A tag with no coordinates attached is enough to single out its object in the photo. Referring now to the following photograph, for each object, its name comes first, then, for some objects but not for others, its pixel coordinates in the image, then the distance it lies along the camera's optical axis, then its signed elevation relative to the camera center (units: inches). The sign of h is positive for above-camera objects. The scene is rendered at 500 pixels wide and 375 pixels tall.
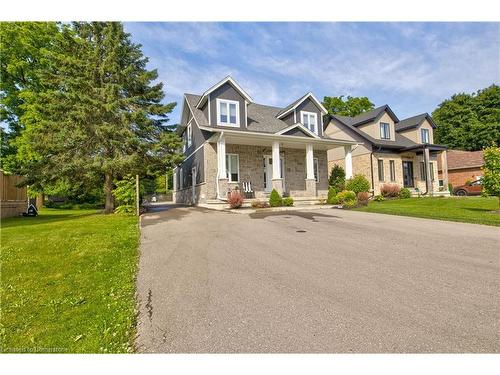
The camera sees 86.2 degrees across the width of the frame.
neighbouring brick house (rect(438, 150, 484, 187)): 1139.3 +93.4
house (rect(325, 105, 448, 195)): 897.5 +142.9
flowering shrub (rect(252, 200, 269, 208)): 561.0 -20.2
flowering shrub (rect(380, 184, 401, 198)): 829.8 -1.3
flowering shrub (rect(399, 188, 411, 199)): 830.8 -9.7
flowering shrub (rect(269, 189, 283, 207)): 576.3 -12.9
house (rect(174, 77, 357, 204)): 654.8 +133.8
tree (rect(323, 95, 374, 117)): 1638.8 +536.9
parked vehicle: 871.7 -3.8
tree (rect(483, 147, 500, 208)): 432.5 +26.2
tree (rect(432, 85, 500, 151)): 1569.9 +426.0
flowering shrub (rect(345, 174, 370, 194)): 654.9 +16.5
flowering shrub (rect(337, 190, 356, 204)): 595.5 -11.6
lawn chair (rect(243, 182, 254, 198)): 701.9 +12.6
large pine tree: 542.3 +177.6
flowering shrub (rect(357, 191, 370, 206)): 581.6 -15.0
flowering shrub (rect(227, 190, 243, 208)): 544.3 -9.6
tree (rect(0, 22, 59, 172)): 828.0 +433.4
